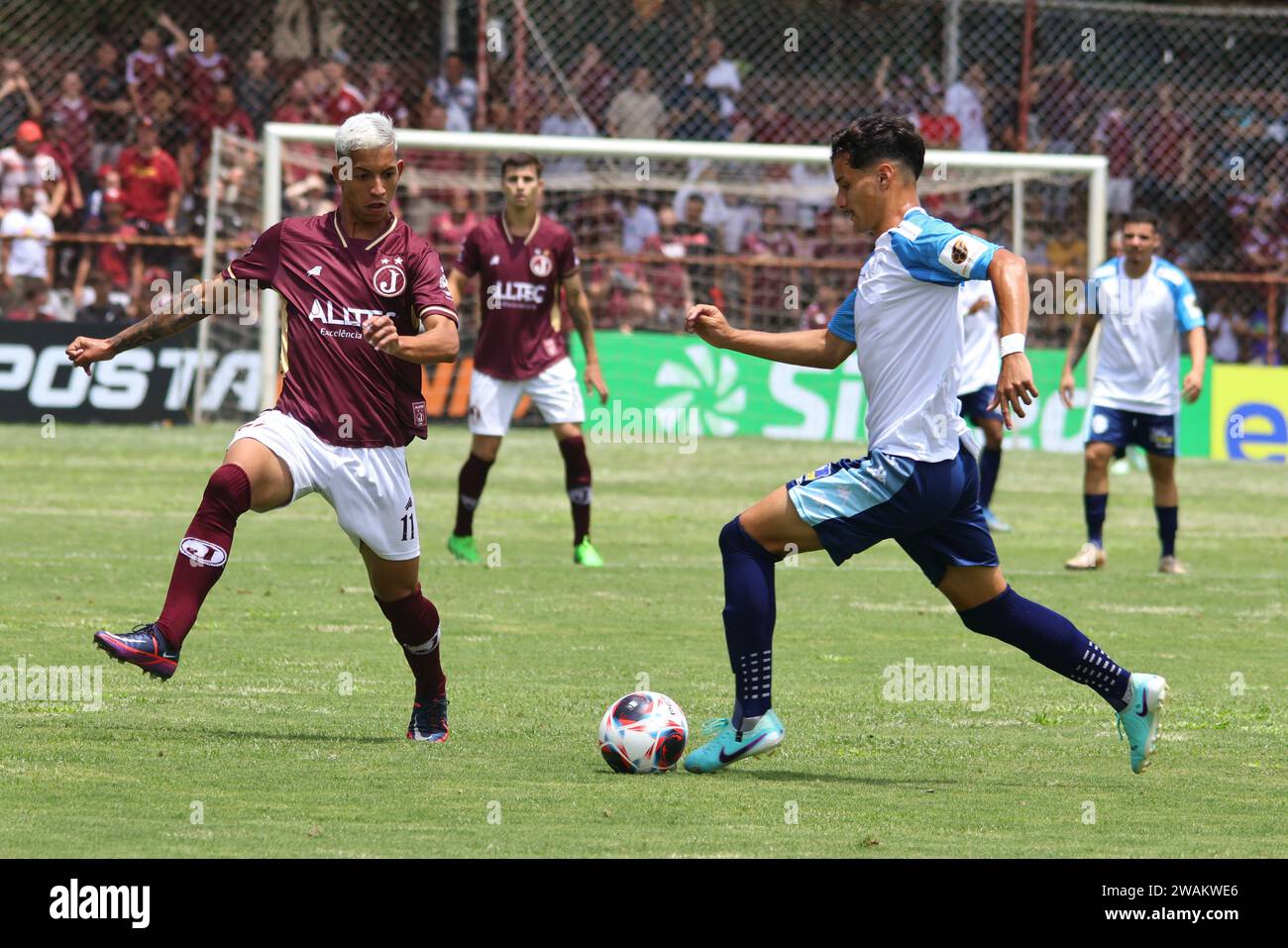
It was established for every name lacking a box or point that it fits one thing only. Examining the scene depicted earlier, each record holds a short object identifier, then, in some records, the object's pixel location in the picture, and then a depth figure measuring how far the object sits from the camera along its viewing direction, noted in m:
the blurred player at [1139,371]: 13.37
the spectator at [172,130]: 23.12
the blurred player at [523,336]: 12.98
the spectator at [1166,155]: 25.52
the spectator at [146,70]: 23.06
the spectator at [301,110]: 23.77
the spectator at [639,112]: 24.69
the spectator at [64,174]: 22.56
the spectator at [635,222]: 24.95
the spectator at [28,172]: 22.23
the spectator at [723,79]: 25.00
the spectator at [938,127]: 24.83
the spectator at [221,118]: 23.48
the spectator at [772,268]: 24.69
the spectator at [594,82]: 24.47
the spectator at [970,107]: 24.91
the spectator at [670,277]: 24.30
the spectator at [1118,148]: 25.61
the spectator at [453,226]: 23.80
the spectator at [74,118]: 22.91
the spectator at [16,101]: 22.50
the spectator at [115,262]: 22.34
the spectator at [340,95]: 23.73
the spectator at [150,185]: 22.80
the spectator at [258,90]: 23.83
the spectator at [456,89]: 24.05
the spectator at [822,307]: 24.11
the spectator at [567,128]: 24.42
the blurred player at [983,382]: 15.27
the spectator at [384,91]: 24.02
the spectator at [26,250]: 21.94
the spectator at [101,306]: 21.80
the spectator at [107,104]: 23.11
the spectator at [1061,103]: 25.70
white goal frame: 21.59
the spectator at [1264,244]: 25.73
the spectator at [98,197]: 22.64
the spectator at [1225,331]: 24.73
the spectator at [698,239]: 24.78
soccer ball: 6.66
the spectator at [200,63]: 23.39
